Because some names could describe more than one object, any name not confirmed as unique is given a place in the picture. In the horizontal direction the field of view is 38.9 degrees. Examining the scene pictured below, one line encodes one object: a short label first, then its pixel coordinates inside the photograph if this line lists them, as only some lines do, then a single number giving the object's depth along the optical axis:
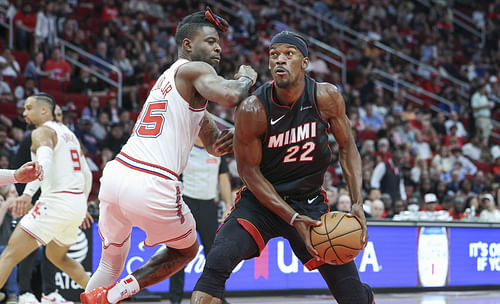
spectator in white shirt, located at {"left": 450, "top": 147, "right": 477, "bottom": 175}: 15.98
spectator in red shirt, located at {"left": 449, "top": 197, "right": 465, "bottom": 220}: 12.12
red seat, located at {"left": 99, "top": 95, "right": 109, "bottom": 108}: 13.81
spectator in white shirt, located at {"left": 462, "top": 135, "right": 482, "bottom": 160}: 17.10
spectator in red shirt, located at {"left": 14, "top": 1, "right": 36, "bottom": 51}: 14.56
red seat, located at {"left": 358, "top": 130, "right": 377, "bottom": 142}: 15.77
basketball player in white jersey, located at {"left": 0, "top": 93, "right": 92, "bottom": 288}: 6.57
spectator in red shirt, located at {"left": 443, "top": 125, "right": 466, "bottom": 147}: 16.61
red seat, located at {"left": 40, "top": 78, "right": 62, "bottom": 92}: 13.36
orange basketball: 4.21
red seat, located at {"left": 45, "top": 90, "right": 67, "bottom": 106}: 13.18
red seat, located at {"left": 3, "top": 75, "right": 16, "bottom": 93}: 13.04
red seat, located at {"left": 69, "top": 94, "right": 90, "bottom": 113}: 13.41
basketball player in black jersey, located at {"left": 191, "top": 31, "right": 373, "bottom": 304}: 4.33
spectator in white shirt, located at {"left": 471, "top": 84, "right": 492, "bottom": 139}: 18.42
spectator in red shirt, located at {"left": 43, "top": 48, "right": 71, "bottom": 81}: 13.84
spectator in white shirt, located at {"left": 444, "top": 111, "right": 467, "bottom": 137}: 18.03
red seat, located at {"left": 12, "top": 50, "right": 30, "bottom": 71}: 13.99
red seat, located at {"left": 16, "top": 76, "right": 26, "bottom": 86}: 13.19
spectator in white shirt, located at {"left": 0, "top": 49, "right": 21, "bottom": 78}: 13.16
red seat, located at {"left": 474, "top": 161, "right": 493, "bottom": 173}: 16.69
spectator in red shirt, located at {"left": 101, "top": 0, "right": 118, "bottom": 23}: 16.53
